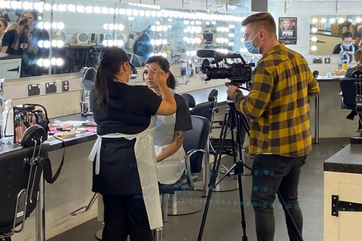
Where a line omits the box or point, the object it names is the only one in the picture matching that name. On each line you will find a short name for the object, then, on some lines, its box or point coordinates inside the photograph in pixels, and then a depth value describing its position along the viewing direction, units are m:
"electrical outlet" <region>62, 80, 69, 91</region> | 3.95
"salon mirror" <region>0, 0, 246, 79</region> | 3.91
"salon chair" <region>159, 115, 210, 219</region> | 3.55
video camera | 2.77
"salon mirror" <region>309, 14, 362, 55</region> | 8.24
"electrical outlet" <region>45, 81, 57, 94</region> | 3.79
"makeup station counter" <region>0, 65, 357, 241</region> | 3.55
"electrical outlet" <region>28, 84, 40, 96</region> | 3.64
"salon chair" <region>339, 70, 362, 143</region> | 5.75
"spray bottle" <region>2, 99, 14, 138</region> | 2.78
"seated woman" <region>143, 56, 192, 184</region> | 3.11
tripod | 3.00
